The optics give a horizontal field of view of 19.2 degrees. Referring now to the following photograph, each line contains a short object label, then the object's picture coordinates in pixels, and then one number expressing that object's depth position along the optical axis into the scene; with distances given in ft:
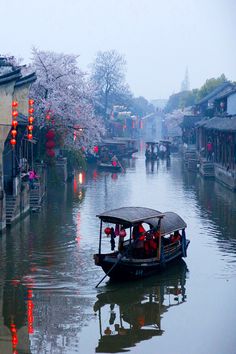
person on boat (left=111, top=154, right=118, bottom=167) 227.81
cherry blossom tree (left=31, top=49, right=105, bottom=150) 166.09
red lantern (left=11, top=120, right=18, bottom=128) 109.09
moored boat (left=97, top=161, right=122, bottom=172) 225.35
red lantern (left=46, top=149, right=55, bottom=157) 162.30
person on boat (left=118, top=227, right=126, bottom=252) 84.89
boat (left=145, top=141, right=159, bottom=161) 276.53
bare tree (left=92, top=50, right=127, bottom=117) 348.79
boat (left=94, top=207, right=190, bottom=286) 82.07
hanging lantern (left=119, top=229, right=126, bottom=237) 84.79
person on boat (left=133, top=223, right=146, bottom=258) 86.43
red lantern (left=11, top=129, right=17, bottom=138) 112.65
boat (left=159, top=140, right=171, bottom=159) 284.00
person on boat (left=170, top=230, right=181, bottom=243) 93.71
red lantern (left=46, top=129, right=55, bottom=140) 160.66
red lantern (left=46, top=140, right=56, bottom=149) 160.15
